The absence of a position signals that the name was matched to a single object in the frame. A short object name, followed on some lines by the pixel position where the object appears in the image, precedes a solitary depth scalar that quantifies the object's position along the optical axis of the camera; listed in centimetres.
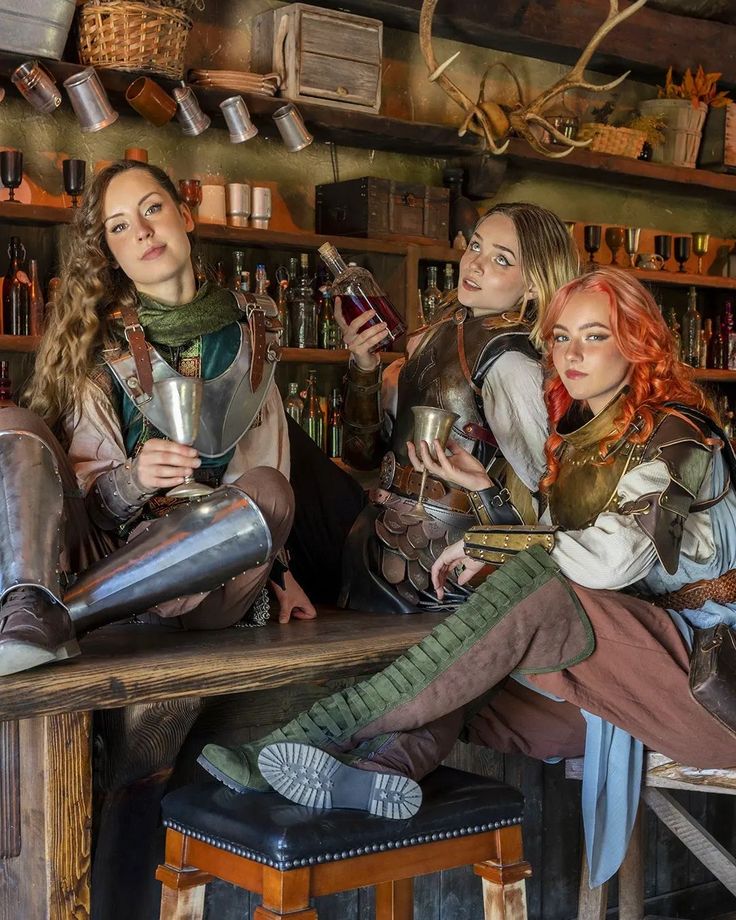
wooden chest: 432
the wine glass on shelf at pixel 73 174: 372
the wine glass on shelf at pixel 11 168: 365
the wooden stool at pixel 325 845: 173
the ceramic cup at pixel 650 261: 517
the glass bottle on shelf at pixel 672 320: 515
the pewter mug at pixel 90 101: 355
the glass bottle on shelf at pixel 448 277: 454
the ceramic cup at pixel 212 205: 407
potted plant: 514
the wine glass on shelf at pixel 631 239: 514
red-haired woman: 204
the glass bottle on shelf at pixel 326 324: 436
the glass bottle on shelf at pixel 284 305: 429
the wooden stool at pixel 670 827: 223
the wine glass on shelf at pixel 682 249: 532
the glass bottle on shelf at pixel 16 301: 375
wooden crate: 407
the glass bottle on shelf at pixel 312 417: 441
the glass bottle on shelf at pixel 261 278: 405
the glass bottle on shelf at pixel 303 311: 429
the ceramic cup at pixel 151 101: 368
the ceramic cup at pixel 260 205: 419
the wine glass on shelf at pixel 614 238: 516
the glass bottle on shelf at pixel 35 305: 375
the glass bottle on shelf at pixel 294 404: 434
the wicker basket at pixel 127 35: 357
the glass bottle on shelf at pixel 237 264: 419
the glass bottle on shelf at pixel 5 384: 382
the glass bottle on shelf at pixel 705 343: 533
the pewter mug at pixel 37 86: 350
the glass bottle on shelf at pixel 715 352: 542
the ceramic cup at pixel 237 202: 413
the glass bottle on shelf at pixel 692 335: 529
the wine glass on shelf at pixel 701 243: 536
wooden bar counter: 186
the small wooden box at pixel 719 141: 523
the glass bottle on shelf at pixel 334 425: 451
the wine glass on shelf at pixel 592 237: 495
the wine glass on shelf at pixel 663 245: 520
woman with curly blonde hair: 205
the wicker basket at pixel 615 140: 488
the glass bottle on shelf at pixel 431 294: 446
